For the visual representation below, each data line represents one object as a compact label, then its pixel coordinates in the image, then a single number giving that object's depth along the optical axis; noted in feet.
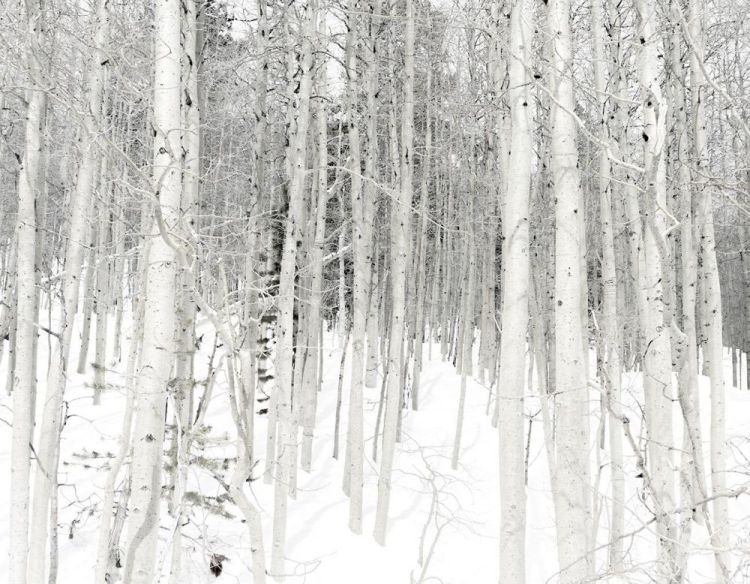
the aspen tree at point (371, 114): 29.09
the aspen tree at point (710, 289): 25.93
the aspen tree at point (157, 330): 11.41
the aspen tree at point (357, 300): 29.53
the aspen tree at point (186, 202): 13.69
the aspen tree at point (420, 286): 38.48
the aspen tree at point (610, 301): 27.12
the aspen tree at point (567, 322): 12.98
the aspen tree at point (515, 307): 13.92
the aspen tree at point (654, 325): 15.06
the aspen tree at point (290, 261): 25.07
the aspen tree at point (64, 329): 17.69
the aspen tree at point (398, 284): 29.50
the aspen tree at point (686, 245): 26.86
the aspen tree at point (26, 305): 17.03
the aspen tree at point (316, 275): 31.58
